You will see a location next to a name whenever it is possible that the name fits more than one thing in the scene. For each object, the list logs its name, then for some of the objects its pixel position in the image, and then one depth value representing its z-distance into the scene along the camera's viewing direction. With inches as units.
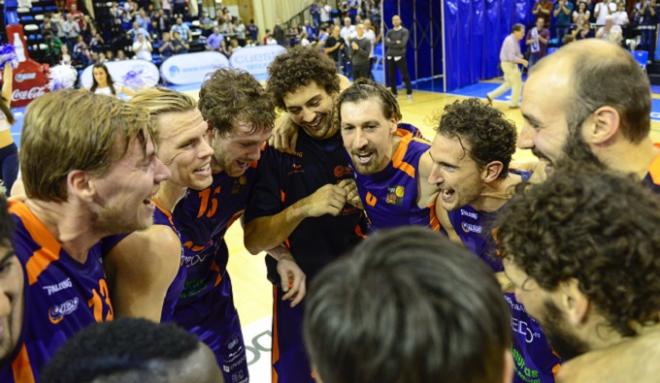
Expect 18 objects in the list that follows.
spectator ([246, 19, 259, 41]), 975.6
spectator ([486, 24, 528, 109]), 510.6
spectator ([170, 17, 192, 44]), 864.7
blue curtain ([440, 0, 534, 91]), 629.3
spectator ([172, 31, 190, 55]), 813.1
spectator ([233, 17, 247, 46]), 929.4
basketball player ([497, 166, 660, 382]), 51.1
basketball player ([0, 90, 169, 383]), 63.3
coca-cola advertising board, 575.5
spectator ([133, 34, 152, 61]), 732.0
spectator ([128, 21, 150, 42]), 787.4
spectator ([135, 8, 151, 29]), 870.4
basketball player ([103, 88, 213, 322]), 76.2
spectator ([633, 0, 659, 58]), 558.8
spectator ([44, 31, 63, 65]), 746.8
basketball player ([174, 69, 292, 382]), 114.6
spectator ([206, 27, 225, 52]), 837.2
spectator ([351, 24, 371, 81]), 592.1
